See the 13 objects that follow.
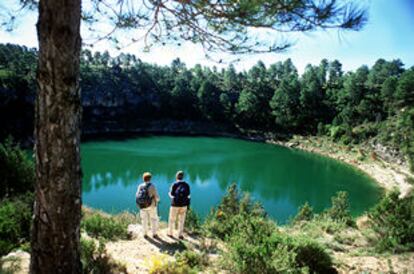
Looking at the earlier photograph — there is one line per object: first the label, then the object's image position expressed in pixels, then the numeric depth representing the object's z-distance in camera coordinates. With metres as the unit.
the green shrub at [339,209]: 9.47
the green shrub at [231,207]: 5.98
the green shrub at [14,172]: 6.67
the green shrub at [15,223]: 3.88
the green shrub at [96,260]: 3.29
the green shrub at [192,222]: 5.94
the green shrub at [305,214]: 10.34
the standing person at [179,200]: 5.12
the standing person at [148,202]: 4.97
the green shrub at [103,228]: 4.97
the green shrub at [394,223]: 5.23
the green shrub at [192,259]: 3.79
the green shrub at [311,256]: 4.12
